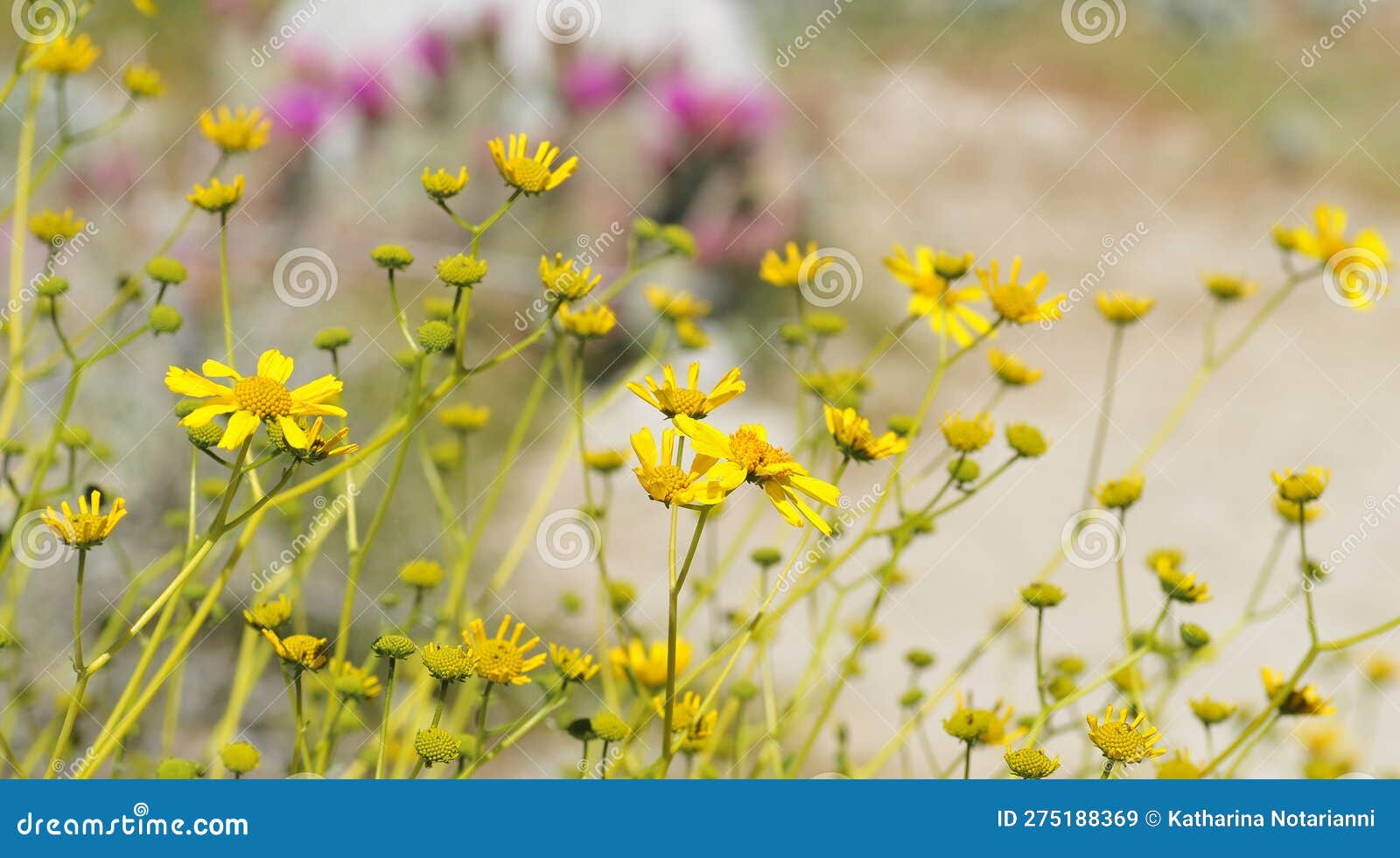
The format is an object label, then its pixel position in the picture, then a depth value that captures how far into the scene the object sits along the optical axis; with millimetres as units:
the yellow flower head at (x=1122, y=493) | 964
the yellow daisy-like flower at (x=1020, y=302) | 971
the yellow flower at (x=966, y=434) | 954
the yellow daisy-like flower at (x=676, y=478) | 879
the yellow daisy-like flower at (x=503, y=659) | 898
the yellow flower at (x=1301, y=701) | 936
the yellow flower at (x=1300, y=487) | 947
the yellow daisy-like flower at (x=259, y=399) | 878
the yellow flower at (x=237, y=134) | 979
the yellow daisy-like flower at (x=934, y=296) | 994
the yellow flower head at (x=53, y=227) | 966
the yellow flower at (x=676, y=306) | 1014
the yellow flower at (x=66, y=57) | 982
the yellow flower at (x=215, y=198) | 946
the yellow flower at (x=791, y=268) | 995
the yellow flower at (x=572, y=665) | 908
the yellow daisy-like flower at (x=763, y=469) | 891
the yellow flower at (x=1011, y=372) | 992
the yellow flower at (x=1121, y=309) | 1031
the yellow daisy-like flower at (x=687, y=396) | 900
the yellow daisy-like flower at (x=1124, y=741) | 897
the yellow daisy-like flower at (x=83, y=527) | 877
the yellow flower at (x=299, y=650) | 895
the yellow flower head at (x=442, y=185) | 931
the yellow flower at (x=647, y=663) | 946
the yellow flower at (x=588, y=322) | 961
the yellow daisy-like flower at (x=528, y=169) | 920
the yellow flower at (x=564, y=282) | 917
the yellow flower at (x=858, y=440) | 922
